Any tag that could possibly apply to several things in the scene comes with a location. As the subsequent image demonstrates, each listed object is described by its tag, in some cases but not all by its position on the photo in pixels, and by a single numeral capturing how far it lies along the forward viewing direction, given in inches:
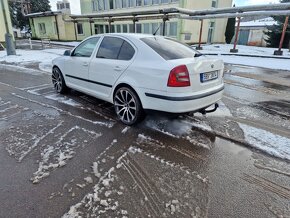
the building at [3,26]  667.9
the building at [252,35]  1180.5
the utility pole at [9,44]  553.3
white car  135.0
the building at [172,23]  856.3
